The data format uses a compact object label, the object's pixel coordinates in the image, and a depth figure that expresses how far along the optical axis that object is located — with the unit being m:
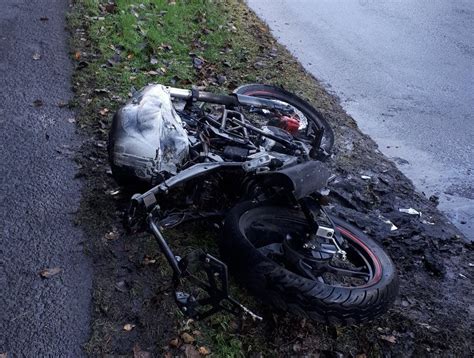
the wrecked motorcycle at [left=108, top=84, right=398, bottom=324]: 3.52
